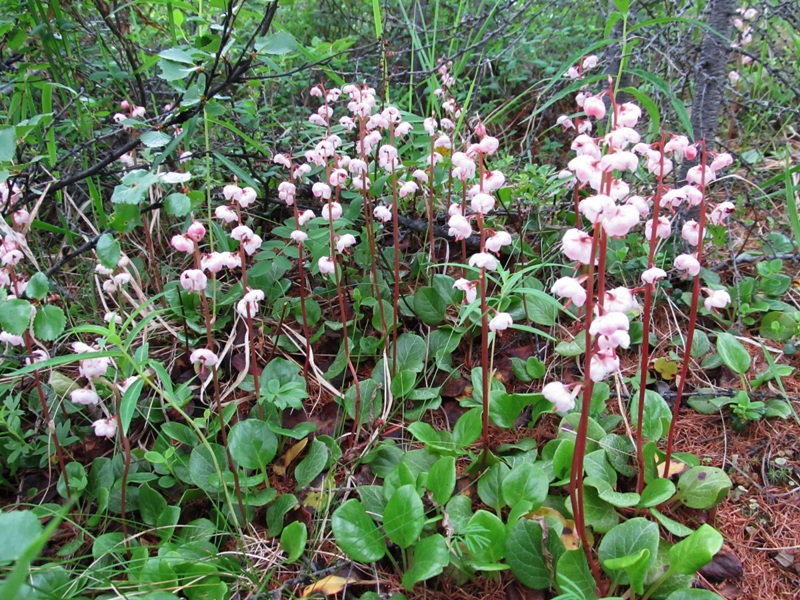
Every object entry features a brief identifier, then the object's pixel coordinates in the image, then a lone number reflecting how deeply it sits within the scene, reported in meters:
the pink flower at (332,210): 0.53
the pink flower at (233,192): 0.48
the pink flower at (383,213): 0.58
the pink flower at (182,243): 0.42
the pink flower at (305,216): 0.53
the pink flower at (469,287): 0.45
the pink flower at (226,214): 0.48
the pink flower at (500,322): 0.43
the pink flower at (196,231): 0.42
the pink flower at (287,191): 0.53
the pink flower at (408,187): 0.60
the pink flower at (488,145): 0.43
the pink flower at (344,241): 0.52
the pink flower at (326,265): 0.52
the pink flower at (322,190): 0.52
